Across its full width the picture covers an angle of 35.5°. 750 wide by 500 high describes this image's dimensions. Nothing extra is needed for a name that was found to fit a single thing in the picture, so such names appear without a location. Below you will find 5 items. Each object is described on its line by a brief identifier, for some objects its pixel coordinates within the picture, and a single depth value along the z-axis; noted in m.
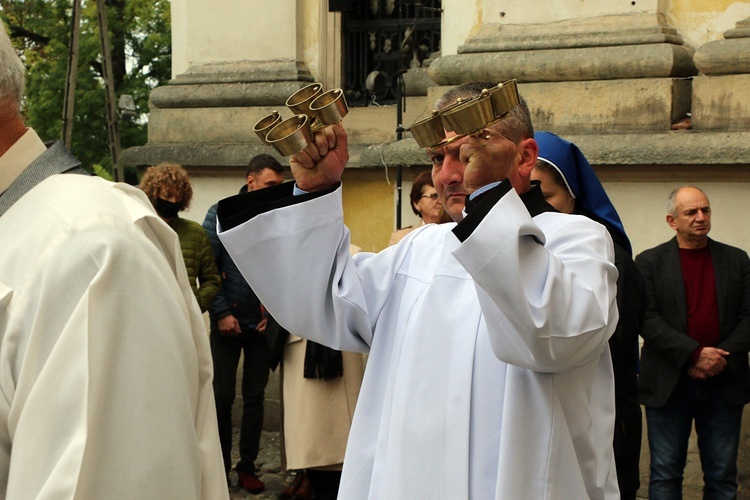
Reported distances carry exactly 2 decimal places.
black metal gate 8.42
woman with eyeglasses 6.28
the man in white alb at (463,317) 2.38
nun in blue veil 3.95
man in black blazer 5.75
